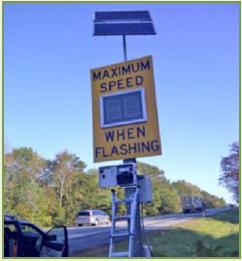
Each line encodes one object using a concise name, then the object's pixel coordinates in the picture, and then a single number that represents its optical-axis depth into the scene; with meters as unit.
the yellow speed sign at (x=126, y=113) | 7.15
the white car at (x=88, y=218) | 23.03
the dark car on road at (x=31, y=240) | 6.00
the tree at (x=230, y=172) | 43.66
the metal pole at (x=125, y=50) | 8.15
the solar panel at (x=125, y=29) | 8.47
